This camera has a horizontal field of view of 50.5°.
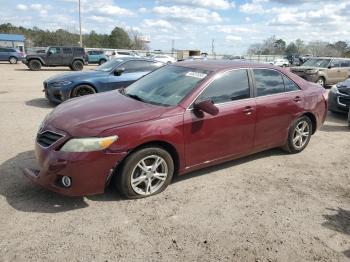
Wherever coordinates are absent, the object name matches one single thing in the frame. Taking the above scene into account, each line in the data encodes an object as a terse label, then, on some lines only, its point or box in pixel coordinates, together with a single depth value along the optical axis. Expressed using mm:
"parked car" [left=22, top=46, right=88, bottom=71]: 27766
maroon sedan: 4020
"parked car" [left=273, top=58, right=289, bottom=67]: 42919
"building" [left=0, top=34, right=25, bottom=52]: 55562
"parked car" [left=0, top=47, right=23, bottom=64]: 36519
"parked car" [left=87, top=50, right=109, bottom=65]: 39250
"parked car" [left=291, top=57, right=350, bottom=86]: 17688
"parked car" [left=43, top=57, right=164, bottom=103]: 9977
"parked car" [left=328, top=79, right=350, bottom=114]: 9727
